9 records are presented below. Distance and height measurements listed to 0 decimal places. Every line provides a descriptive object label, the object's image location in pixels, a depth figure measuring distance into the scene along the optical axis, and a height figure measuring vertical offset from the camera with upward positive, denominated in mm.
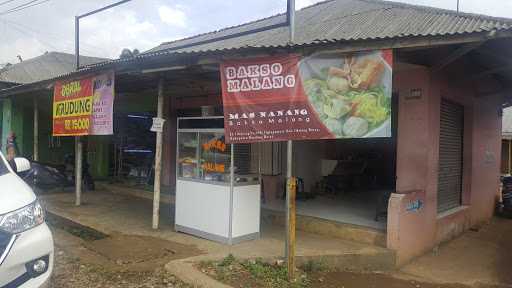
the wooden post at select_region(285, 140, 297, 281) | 5215 -909
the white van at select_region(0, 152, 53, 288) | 3324 -850
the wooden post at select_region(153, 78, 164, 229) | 7336 -399
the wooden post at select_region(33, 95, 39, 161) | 12199 +185
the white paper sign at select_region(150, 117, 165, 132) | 7297 +229
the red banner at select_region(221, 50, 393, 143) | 4891 +537
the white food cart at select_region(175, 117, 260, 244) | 6508 -705
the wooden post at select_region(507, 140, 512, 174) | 21569 -367
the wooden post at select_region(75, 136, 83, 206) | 9578 -703
